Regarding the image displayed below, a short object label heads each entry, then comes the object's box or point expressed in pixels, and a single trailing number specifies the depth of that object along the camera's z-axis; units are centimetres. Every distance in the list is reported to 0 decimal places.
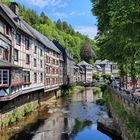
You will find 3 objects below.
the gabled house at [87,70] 7172
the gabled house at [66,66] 4388
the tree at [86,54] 9112
